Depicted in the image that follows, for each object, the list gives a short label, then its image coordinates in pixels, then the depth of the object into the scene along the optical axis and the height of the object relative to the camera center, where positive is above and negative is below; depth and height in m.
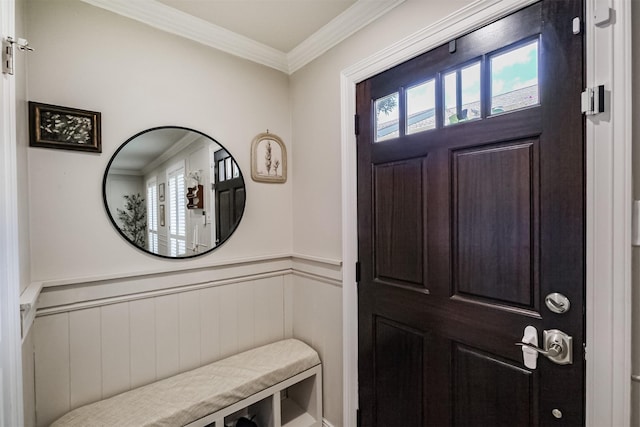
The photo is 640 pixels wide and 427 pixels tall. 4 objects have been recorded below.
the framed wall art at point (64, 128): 1.30 +0.39
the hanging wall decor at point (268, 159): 1.98 +0.35
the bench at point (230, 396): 1.31 -0.91
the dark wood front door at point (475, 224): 0.95 -0.07
